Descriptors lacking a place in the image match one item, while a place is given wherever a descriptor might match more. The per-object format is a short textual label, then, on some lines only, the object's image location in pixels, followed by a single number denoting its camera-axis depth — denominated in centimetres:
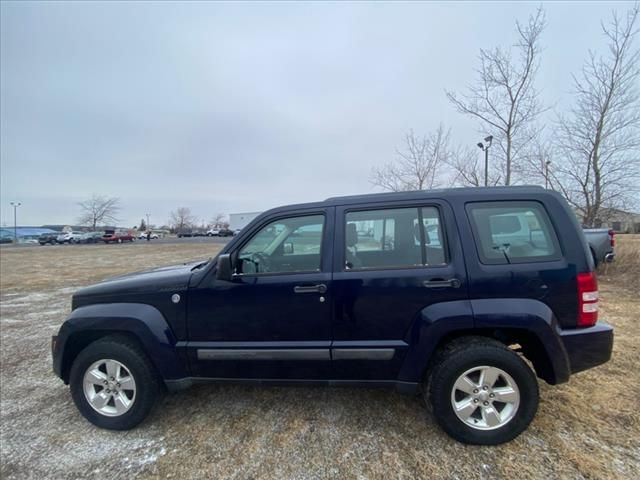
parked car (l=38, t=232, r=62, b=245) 4569
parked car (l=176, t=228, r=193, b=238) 6571
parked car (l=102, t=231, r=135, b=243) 4144
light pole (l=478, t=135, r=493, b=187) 1322
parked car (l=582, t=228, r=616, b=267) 795
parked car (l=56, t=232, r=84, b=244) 4422
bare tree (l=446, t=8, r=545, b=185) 1201
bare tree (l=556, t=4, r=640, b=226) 1023
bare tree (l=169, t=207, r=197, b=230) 9994
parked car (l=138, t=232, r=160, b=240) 5520
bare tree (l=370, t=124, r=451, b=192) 1576
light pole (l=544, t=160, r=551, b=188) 1188
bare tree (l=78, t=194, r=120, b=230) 7738
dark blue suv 236
